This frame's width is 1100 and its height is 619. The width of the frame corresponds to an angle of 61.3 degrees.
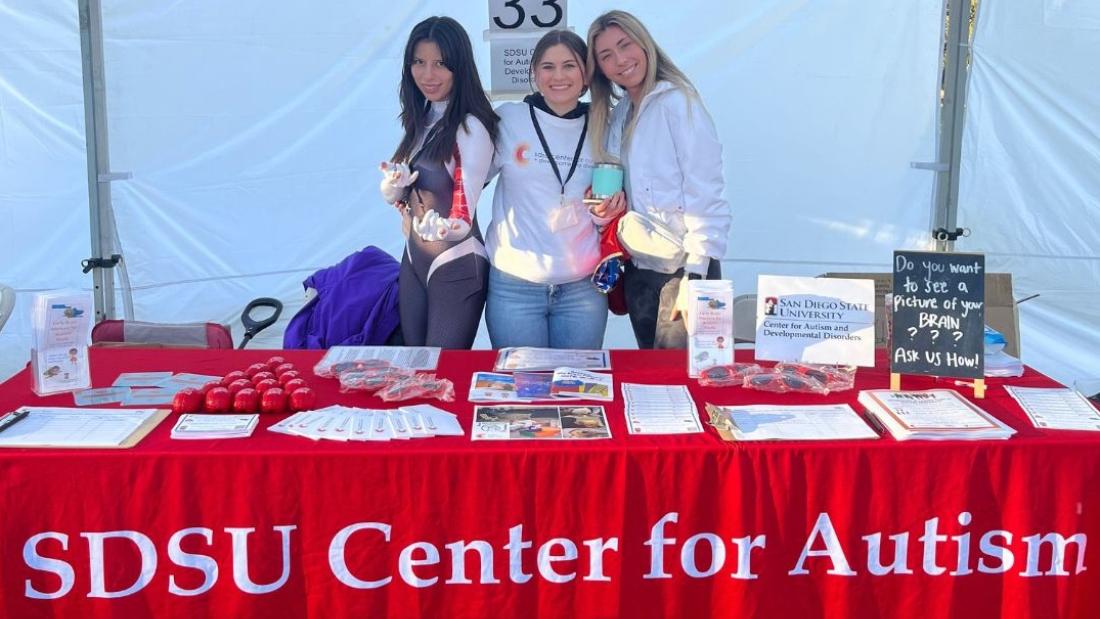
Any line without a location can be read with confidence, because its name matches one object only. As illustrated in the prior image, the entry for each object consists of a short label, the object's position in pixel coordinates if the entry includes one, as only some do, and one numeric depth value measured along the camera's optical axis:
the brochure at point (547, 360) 2.09
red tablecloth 1.54
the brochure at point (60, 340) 1.81
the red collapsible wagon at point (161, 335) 2.75
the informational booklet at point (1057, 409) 1.71
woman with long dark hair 2.51
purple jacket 2.98
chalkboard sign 1.83
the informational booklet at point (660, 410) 1.66
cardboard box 2.83
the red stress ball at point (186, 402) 1.75
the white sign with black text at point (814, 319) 1.94
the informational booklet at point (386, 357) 2.08
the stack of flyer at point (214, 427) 1.61
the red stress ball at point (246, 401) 1.74
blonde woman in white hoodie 2.45
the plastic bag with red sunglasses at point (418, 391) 1.85
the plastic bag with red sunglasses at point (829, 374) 1.95
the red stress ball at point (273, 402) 1.74
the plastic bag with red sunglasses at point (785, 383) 1.92
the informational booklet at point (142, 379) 1.96
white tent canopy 3.74
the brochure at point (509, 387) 1.85
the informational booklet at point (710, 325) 1.96
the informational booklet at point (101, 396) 1.81
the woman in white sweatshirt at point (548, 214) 2.50
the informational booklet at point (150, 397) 1.82
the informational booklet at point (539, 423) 1.62
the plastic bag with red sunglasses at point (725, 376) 1.97
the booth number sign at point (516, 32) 3.33
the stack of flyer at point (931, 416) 1.63
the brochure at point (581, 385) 1.87
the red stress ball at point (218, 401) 1.74
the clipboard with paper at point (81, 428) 1.55
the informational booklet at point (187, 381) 1.94
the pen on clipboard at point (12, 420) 1.62
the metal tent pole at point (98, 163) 3.27
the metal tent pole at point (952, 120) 3.40
